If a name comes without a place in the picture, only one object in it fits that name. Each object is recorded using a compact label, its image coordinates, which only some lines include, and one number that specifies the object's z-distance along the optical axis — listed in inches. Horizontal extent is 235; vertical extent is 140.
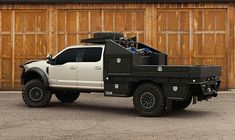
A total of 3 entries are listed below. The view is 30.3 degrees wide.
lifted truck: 437.7
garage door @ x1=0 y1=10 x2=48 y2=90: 741.9
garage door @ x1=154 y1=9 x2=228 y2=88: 727.7
